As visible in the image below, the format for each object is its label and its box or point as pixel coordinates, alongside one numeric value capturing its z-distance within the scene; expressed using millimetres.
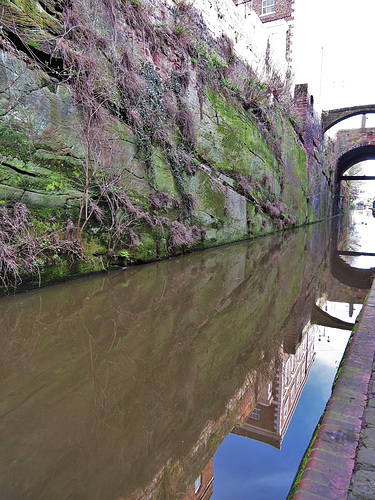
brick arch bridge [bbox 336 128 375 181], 25547
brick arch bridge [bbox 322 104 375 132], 20844
